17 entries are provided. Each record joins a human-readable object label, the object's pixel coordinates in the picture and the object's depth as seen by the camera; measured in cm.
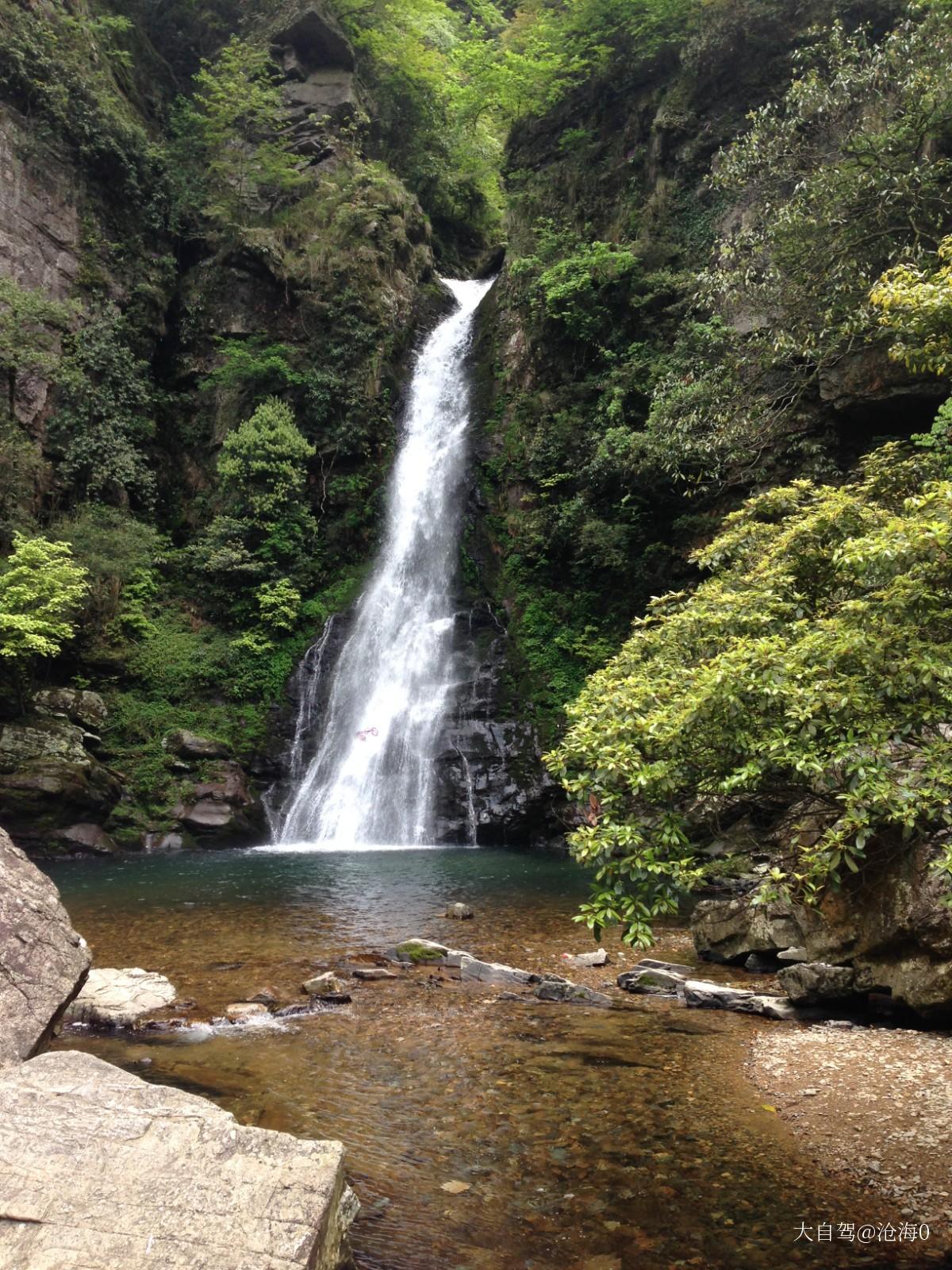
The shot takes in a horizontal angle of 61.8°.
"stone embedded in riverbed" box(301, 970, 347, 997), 749
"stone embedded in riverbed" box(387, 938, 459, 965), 855
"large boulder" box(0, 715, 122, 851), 1590
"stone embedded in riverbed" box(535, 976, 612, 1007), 732
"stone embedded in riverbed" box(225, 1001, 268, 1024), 689
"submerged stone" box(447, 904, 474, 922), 1049
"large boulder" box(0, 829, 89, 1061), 467
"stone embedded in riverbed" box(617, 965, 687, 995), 760
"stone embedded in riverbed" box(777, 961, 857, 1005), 665
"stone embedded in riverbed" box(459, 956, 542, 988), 793
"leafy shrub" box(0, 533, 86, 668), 1617
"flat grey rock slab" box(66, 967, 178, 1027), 667
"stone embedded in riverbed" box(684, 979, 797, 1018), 681
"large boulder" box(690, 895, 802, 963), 798
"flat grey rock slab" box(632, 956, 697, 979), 807
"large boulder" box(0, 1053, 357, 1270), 273
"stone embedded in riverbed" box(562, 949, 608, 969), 854
